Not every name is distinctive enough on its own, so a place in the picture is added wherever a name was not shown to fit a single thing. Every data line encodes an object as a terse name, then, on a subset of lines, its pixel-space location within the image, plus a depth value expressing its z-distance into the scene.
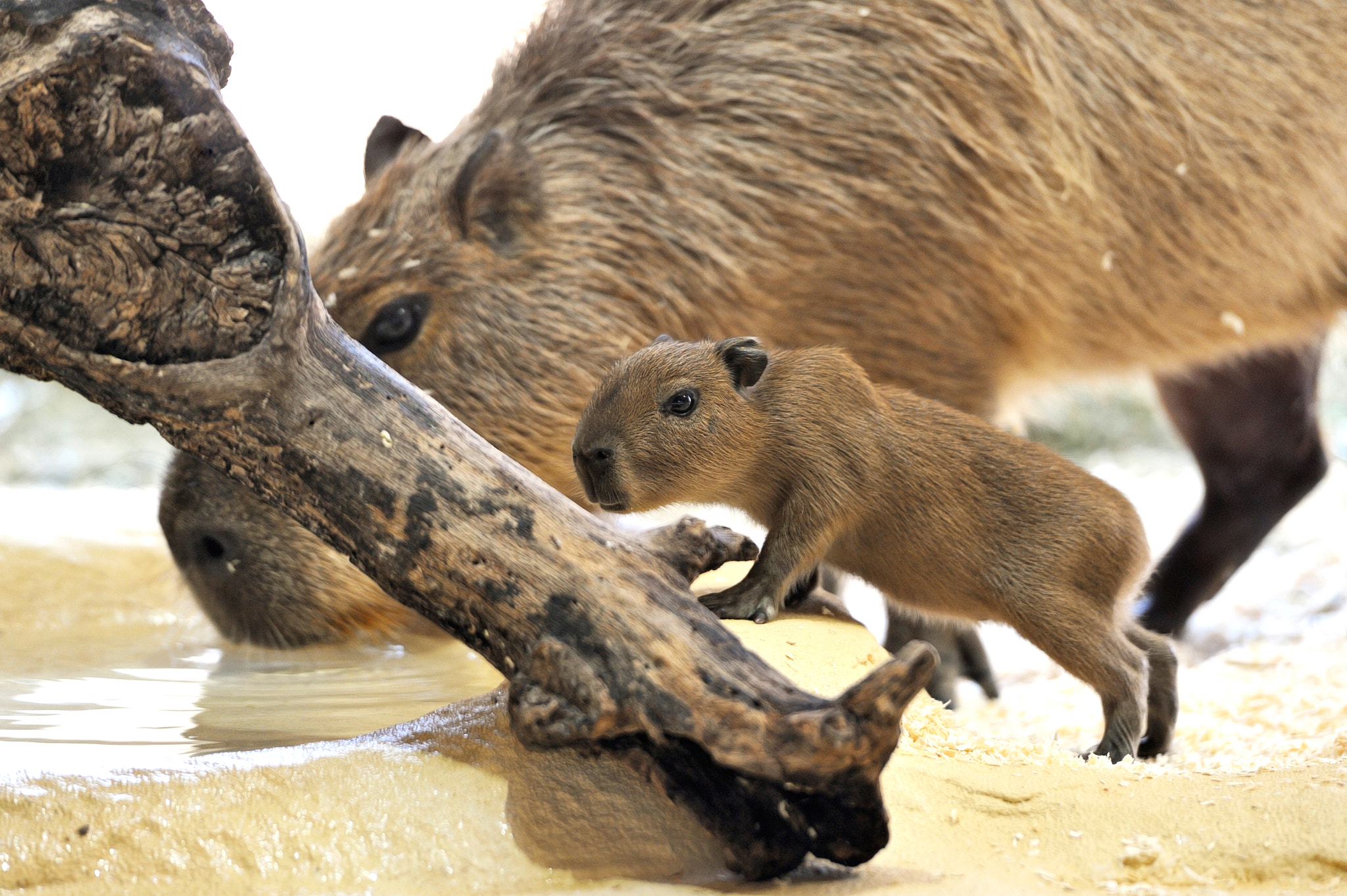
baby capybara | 3.81
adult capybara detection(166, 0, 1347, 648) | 4.18
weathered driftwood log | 3.68
